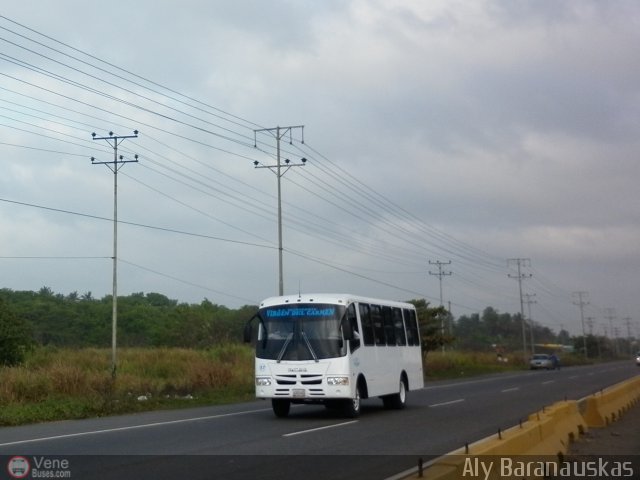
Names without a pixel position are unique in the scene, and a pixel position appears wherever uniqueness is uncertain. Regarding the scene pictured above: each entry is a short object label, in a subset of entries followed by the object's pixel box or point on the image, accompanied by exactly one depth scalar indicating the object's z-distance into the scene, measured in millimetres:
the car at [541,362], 73625
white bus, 19875
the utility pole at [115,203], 40031
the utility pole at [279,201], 43969
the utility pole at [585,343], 130625
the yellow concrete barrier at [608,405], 18234
